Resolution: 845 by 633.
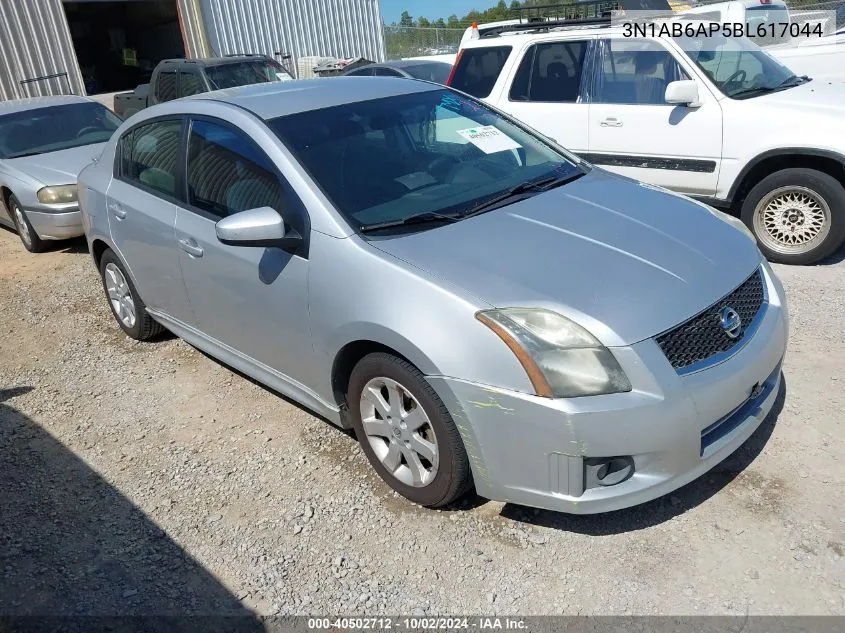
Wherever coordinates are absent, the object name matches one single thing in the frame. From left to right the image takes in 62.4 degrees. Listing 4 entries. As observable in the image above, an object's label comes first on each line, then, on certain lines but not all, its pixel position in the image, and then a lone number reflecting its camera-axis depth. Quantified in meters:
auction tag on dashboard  3.72
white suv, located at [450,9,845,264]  5.19
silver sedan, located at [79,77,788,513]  2.50
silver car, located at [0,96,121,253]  7.08
